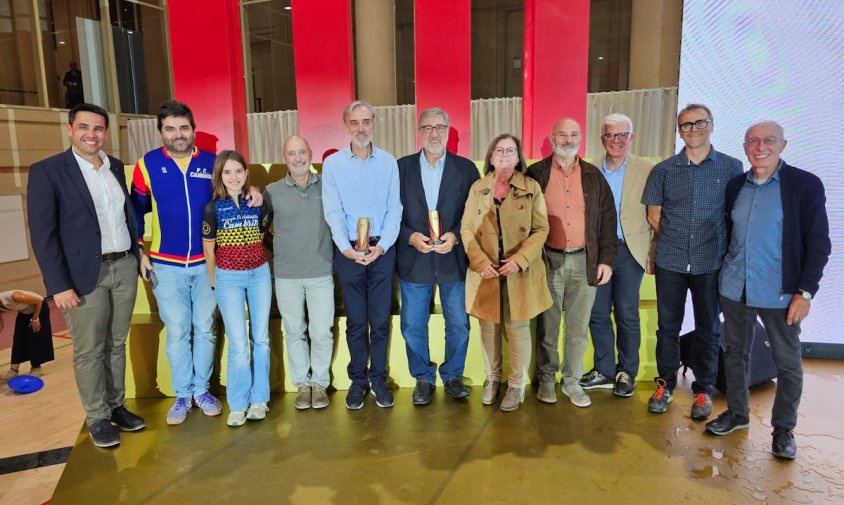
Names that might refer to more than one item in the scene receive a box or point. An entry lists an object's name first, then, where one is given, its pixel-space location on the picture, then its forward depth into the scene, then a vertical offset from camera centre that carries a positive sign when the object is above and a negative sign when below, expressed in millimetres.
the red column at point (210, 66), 3828 +727
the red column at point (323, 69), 3793 +684
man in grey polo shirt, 2992 -556
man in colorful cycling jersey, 2889 -354
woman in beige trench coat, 2855 -475
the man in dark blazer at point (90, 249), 2604 -457
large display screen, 3625 +568
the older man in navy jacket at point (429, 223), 2958 -389
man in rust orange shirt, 2971 -443
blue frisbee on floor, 4012 -1734
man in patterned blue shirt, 2771 -451
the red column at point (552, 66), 3604 +637
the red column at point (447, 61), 3686 +703
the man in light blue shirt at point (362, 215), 2945 -343
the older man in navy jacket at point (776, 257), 2387 -510
